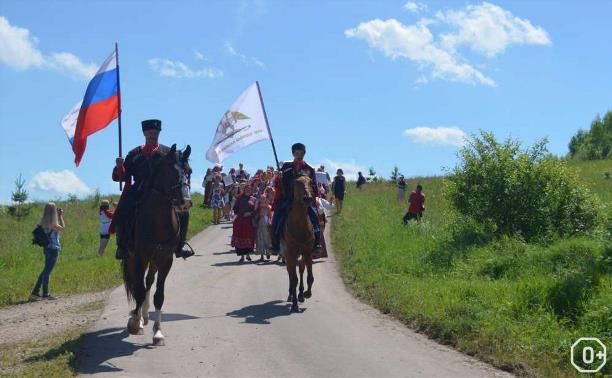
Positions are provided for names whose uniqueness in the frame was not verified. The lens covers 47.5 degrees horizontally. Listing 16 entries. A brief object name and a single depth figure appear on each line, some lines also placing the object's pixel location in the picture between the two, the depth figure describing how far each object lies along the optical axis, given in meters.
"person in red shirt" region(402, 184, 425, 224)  26.45
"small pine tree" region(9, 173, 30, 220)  34.81
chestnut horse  12.59
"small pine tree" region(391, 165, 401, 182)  53.72
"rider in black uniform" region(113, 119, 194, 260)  10.17
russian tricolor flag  12.30
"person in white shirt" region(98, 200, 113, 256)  21.36
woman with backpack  15.73
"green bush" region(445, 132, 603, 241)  19.55
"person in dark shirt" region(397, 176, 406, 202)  36.41
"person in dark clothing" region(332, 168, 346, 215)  32.06
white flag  16.53
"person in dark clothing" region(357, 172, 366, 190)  48.53
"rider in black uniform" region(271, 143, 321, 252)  13.02
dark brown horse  9.66
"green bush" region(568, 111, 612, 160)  111.38
